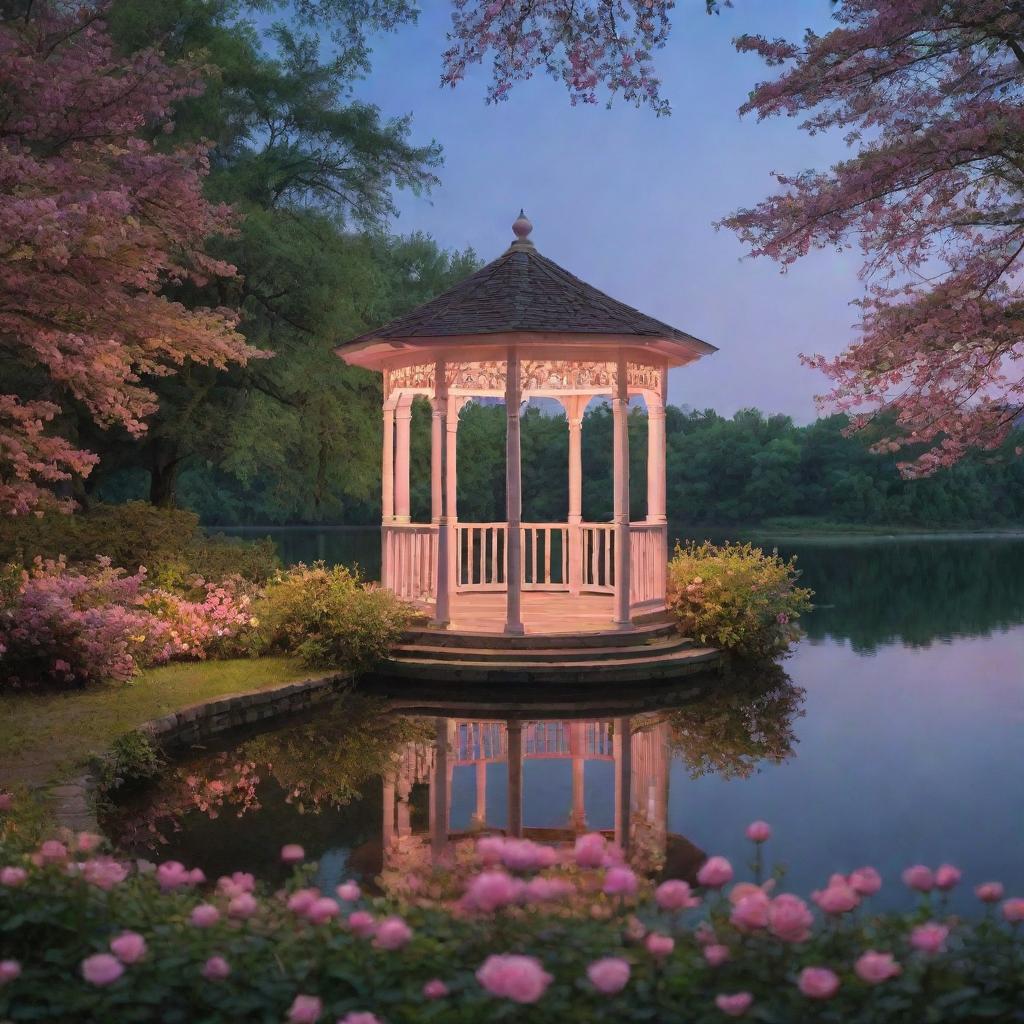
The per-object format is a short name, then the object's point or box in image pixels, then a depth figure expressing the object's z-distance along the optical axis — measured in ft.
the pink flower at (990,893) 9.29
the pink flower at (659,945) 8.36
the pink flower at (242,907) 9.13
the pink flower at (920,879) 9.17
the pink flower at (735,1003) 7.80
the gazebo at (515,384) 37.32
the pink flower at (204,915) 8.82
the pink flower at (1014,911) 9.07
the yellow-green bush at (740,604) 38.58
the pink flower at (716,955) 8.57
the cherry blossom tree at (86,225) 24.99
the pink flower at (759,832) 9.89
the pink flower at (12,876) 9.85
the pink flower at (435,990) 8.19
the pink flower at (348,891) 9.29
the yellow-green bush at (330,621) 34.99
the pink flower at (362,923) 8.84
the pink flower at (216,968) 8.45
